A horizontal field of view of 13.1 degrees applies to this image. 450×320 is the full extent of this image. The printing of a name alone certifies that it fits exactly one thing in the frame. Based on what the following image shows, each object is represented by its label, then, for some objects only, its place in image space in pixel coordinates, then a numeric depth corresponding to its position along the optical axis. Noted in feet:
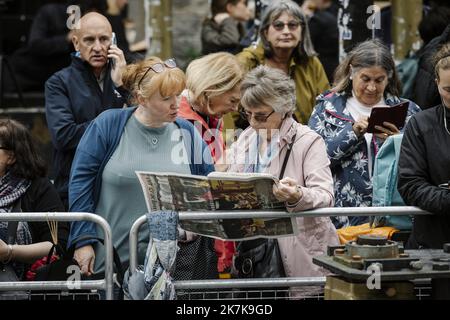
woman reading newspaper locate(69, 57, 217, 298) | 37.87
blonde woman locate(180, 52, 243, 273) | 41.45
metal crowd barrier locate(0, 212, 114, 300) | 34.90
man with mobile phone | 43.49
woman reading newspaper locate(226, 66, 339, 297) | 37.25
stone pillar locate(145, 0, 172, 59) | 66.61
